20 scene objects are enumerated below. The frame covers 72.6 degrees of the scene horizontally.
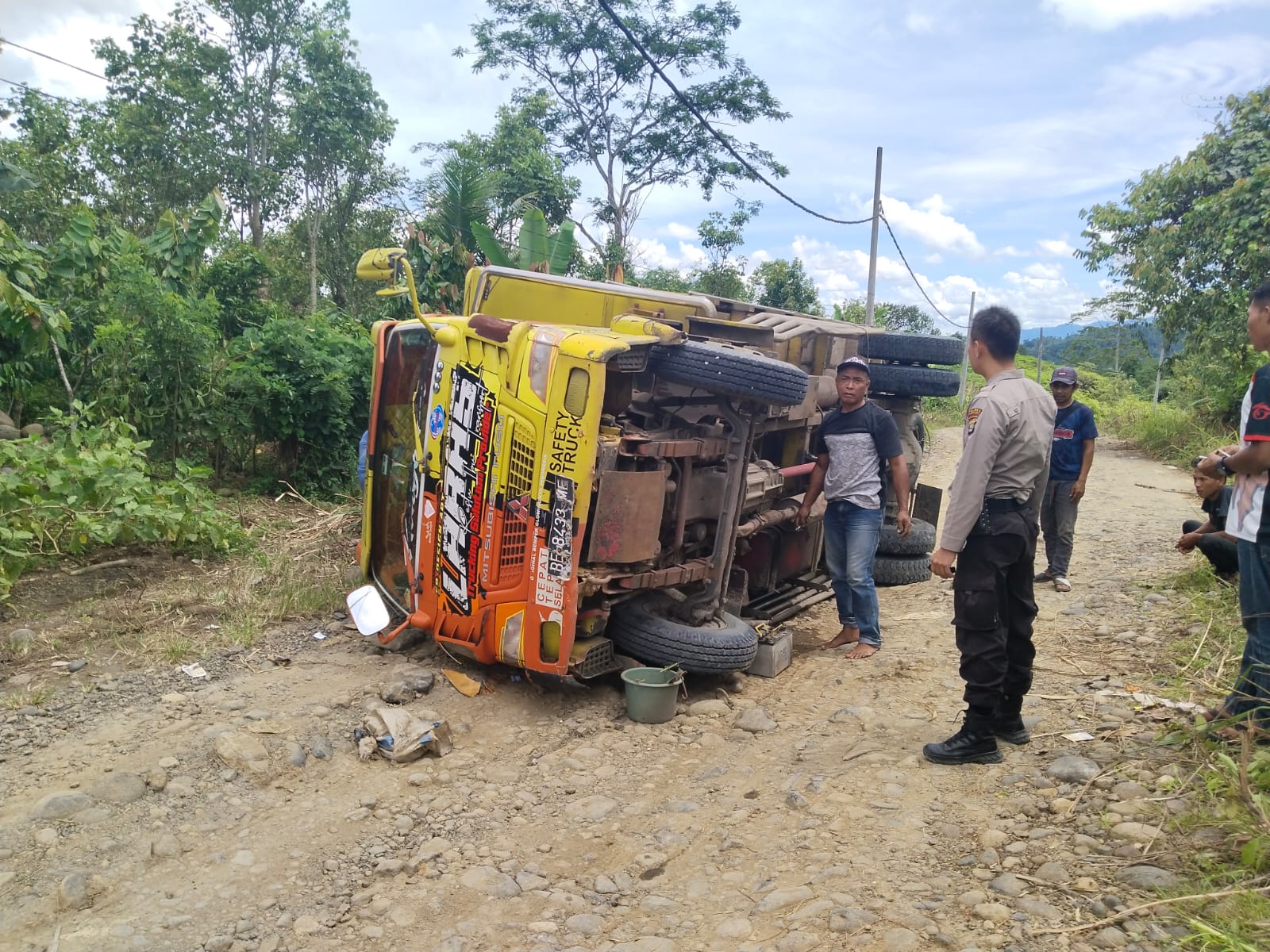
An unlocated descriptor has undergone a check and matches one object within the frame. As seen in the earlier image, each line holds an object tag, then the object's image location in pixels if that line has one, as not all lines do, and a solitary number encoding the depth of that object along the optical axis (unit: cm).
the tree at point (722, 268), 2159
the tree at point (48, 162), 1348
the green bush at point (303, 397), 861
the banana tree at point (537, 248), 1049
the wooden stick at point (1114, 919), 233
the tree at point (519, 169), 1623
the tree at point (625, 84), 2016
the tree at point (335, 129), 1936
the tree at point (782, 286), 2167
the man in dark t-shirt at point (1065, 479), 616
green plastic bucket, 422
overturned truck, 405
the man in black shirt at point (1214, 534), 392
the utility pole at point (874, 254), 1789
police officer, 337
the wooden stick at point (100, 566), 584
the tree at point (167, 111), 1983
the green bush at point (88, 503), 555
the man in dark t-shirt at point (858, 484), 505
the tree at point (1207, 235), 1292
